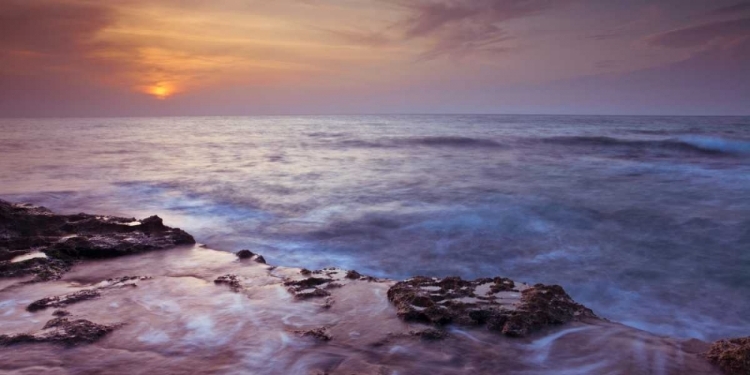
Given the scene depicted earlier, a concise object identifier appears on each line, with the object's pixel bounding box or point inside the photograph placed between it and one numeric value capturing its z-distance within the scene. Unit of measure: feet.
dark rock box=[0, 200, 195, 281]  14.61
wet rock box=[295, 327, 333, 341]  9.98
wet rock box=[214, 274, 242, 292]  13.22
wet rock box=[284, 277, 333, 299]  12.60
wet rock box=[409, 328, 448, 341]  9.91
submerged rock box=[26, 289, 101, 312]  11.37
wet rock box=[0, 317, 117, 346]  9.46
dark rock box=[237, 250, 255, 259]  16.40
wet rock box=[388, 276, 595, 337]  10.59
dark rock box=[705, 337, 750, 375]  8.38
